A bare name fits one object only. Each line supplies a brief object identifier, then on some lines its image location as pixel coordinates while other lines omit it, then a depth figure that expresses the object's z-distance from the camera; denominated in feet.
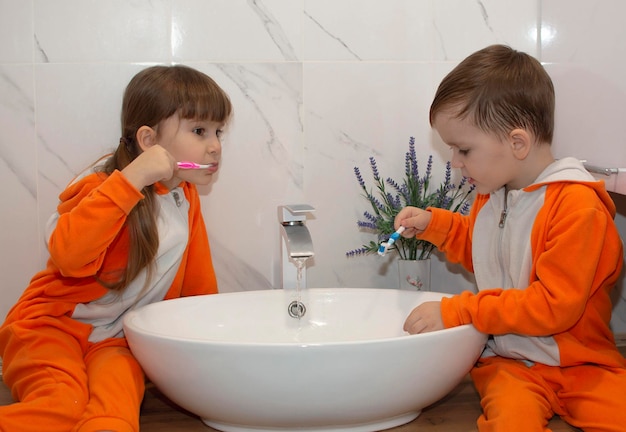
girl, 3.71
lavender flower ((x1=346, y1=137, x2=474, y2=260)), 5.12
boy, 3.76
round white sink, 3.31
